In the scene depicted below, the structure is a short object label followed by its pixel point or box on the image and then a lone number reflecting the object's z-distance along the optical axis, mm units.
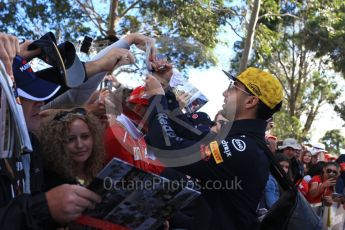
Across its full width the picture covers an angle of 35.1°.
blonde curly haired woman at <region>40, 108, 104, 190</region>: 2666
